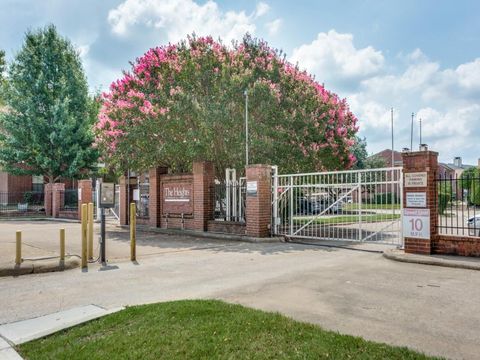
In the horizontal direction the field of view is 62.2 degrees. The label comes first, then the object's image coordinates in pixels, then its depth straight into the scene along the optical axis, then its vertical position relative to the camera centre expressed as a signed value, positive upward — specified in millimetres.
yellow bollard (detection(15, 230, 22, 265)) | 8594 -1411
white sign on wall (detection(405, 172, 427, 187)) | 9672 +198
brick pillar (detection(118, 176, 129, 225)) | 19672 -733
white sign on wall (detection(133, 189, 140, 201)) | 18231 -313
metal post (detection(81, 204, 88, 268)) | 8828 -1067
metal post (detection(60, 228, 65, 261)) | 9023 -1317
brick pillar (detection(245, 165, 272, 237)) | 13156 -503
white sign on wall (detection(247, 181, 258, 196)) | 13203 -27
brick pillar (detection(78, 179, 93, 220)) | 24625 -233
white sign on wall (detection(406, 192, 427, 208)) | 9656 -292
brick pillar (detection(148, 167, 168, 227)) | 17422 -428
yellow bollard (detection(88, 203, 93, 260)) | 9445 -990
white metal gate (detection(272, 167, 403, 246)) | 12529 -567
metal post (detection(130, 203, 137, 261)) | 9703 -1272
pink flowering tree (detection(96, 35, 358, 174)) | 15227 +2974
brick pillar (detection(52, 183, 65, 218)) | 27141 -733
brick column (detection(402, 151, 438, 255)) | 9578 -21
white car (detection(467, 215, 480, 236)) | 12172 -1106
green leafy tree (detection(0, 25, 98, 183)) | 29750 +5446
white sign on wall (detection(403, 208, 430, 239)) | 9594 -883
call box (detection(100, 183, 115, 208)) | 9617 -166
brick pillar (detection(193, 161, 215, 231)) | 15172 -183
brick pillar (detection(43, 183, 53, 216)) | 28094 -841
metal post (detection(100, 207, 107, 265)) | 9336 -1365
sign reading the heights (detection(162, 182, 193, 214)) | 16031 -423
